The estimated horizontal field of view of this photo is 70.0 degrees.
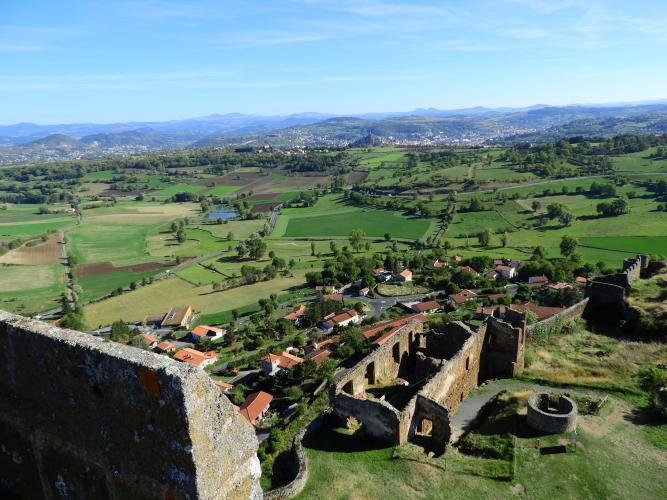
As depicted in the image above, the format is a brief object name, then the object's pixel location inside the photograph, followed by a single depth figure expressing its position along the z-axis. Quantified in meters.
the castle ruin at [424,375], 23.12
